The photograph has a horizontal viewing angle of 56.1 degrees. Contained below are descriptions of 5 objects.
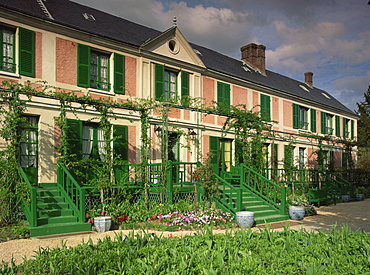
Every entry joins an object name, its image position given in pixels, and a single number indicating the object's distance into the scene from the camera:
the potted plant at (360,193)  16.41
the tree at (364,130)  22.27
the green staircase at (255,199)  10.09
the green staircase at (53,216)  7.59
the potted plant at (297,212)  10.42
